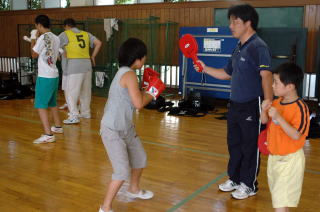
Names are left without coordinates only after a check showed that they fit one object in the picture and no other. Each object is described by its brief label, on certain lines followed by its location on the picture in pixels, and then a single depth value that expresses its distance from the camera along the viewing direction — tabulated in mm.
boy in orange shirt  2094
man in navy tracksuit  2670
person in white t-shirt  4332
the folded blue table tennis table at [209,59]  7008
